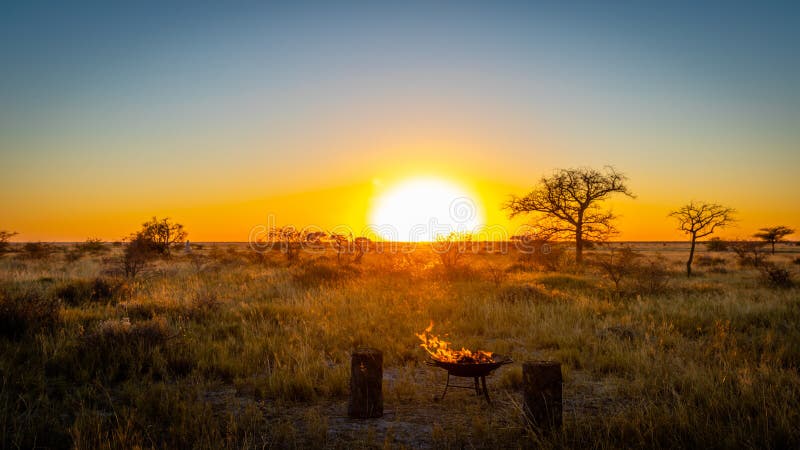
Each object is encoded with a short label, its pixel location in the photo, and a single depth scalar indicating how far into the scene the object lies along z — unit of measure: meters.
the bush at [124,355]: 6.56
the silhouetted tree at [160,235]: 36.50
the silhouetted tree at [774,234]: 54.10
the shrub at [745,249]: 26.31
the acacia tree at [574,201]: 28.89
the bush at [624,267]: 17.80
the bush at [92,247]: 44.11
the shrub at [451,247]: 22.72
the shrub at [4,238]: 32.95
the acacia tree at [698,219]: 22.41
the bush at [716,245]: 48.67
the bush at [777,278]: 17.41
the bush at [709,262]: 32.29
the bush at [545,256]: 27.91
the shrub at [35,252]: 32.51
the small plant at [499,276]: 16.87
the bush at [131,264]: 18.81
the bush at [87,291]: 12.20
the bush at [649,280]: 15.02
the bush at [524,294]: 13.05
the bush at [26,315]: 7.79
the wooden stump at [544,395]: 4.69
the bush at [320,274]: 16.92
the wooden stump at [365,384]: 5.45
